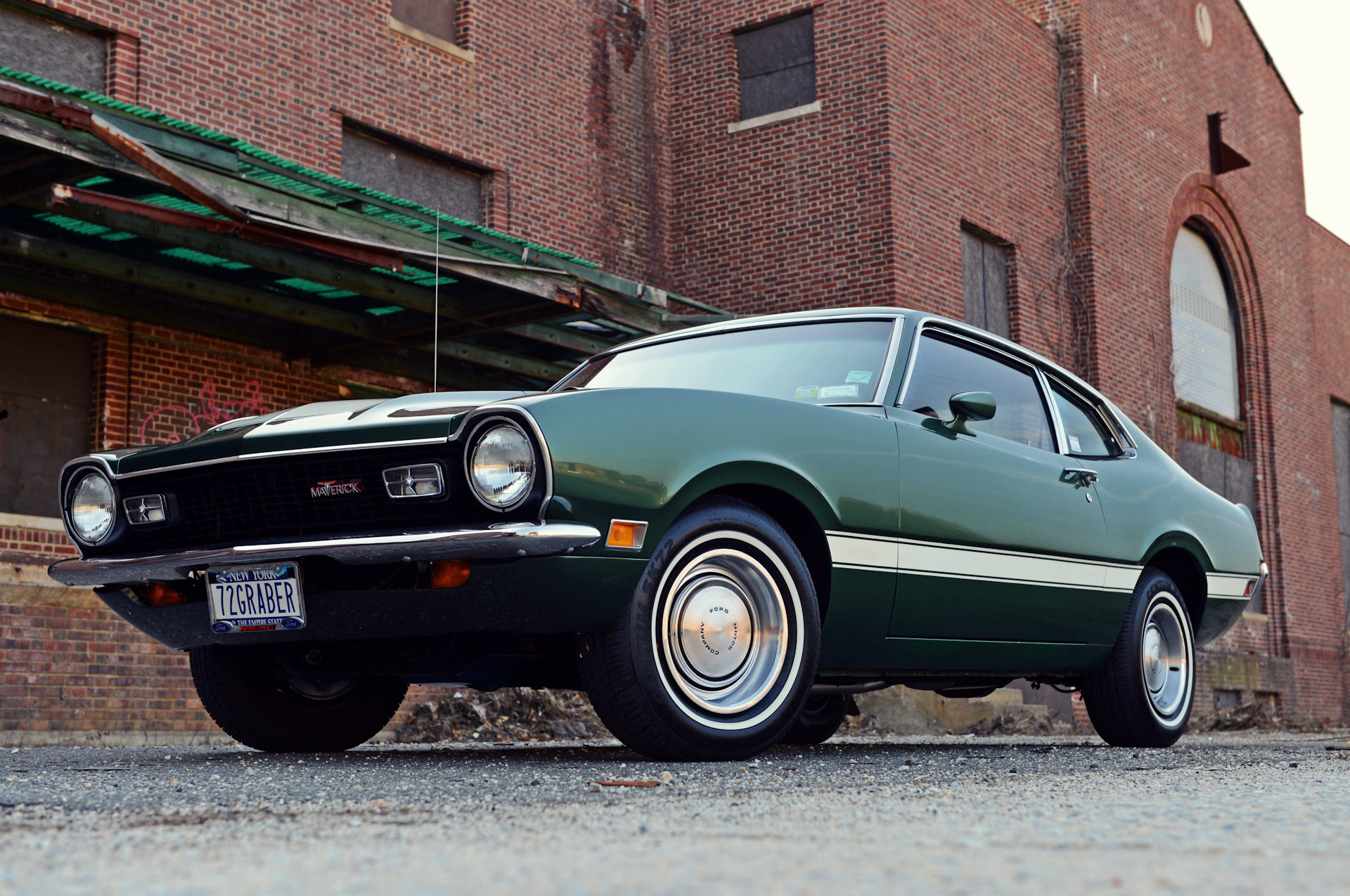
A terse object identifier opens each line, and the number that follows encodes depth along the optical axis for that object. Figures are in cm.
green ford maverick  415
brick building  995
